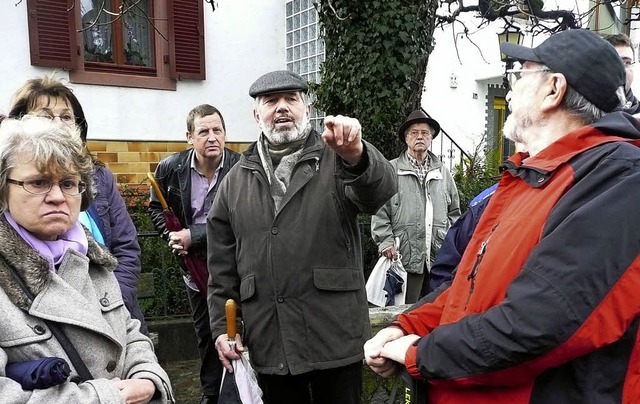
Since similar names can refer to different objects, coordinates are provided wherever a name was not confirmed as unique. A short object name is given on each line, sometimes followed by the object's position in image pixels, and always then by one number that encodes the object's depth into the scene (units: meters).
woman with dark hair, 2.39
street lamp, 7.46
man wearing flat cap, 2.34
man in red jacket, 1.22
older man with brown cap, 4.26
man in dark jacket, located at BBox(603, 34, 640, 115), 3.16
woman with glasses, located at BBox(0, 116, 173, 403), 1.45
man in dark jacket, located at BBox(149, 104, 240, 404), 3.55
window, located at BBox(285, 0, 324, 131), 7.46
